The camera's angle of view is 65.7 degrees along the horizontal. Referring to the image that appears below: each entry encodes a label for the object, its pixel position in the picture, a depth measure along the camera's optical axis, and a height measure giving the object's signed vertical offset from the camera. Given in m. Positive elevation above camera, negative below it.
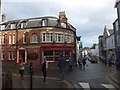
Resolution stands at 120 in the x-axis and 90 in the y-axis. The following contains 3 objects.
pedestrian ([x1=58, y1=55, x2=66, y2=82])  6.71 -0.99
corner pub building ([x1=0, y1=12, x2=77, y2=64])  16.59 +2.03
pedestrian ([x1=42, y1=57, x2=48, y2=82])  6.64 -1.19
